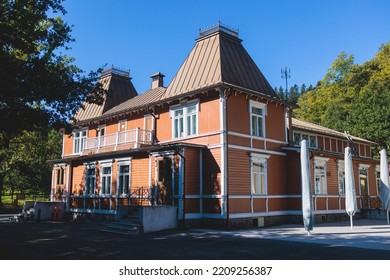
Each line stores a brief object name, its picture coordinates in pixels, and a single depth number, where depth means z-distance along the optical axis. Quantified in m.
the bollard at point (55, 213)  24.27
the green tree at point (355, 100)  36.66
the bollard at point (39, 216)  22.80
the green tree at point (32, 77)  12.76
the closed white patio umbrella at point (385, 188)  19.41
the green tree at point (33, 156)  35.81
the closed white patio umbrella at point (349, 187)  16.59
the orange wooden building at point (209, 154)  17.80
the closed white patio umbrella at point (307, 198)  14.33
